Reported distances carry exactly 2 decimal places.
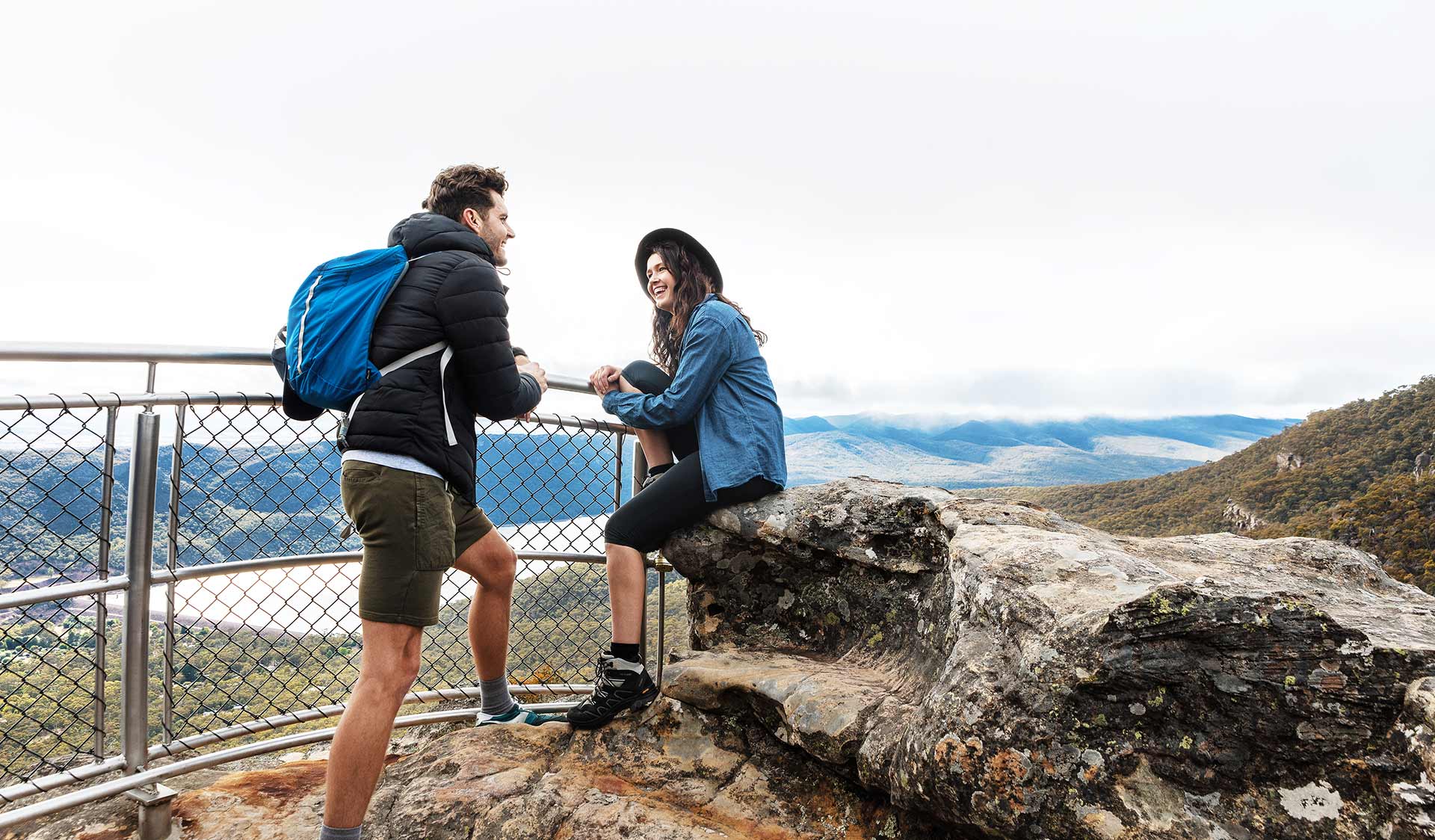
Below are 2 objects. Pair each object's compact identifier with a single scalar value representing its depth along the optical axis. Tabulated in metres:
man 2.41
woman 3.26
